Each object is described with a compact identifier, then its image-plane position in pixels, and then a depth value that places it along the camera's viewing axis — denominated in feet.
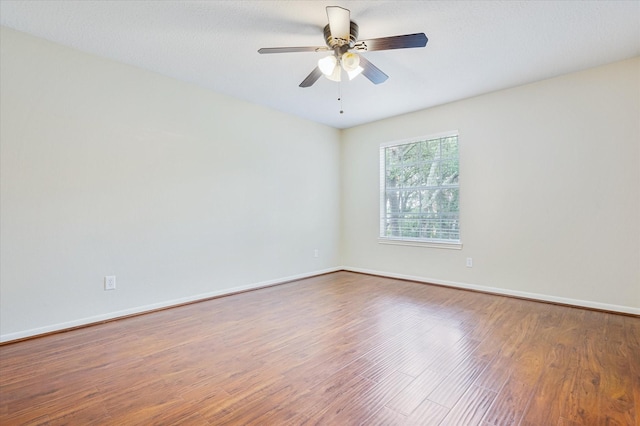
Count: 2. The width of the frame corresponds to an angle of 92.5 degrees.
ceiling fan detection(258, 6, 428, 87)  6.77
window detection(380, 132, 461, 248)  14.35
